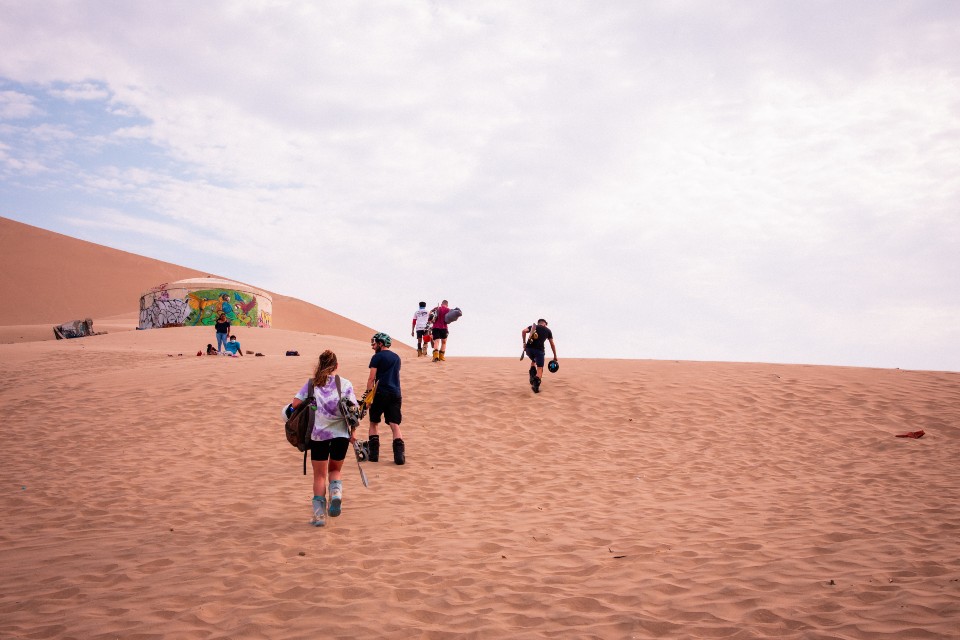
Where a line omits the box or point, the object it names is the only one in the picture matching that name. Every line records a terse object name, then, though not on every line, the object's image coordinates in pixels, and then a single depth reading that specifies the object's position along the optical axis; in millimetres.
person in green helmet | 9367
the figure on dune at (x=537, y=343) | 13422
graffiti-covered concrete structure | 34812
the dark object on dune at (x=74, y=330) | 33316
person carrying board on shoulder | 16969
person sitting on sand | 21984
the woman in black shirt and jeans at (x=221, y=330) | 21391
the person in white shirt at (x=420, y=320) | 18250
